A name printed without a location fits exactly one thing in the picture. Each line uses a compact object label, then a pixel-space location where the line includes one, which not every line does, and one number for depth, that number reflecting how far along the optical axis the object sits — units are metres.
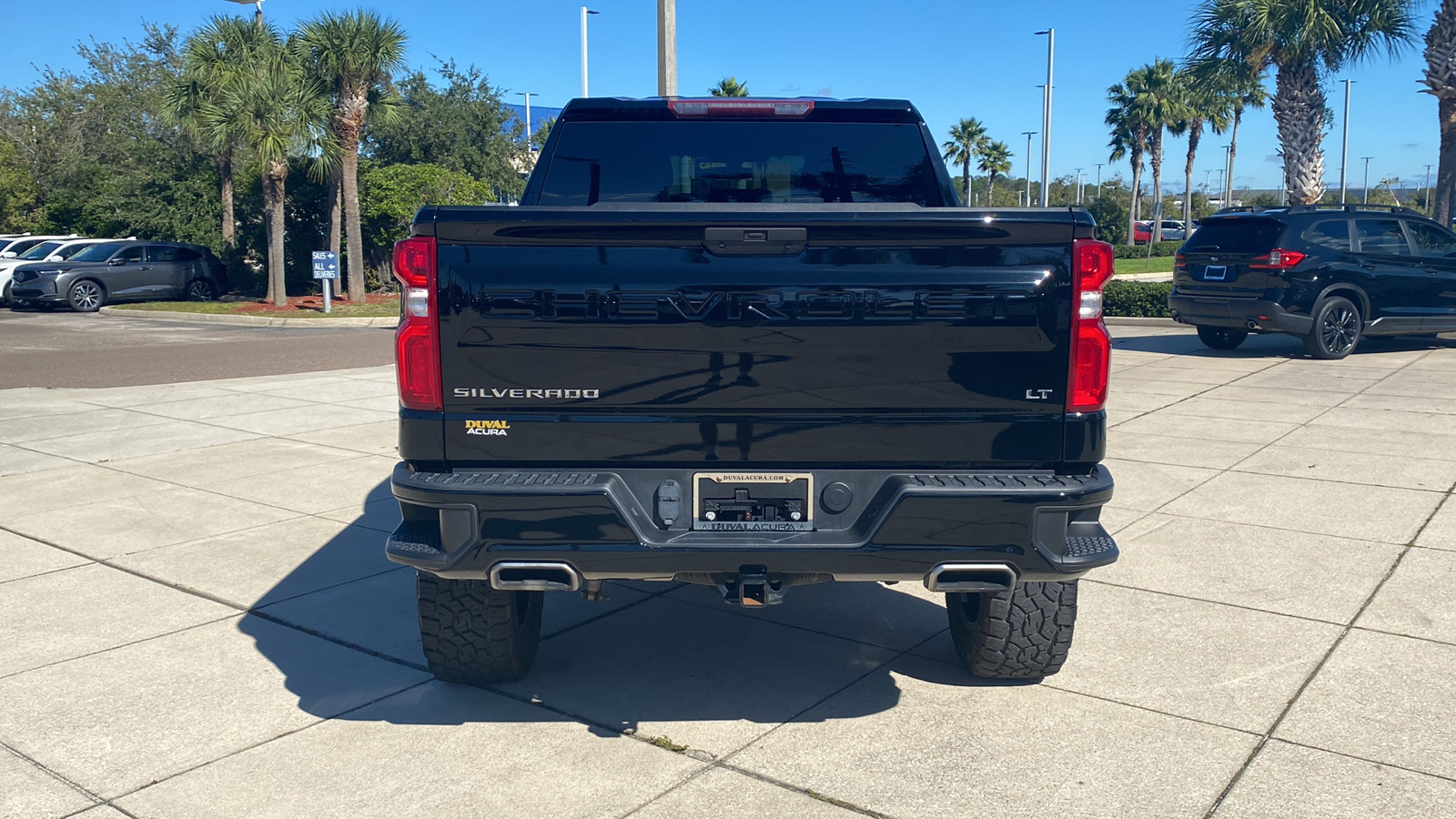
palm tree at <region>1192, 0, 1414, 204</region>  21.25
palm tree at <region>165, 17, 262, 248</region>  26.22
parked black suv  13.44
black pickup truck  3.28
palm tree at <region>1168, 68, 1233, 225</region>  58.91
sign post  24.09
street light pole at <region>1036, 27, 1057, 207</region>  30.05
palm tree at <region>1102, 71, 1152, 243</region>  60.53
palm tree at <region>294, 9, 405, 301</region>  25.64
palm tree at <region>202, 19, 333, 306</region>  24.81
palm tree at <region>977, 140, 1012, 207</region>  81.62
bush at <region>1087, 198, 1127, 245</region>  61.78
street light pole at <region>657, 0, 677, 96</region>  11.45
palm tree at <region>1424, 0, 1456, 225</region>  20.59
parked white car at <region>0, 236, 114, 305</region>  26.55
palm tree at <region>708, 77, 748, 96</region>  45.34
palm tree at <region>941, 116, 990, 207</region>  80.38
